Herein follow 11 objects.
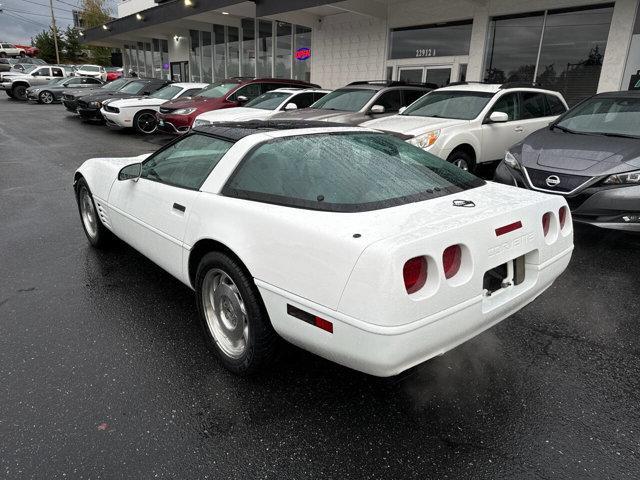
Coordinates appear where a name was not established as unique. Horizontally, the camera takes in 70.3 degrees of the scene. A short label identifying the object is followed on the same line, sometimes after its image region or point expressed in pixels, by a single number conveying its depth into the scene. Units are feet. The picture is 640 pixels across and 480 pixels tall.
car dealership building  33.14
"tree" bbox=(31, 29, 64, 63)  183.83
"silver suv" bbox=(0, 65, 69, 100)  81.56
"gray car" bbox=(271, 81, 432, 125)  27.58
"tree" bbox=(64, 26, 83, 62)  189.37
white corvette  6.36
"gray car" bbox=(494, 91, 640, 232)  14.28
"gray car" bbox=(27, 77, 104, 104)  71.31
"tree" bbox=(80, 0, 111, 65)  152.25
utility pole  167.71
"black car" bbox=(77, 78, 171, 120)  48.85
